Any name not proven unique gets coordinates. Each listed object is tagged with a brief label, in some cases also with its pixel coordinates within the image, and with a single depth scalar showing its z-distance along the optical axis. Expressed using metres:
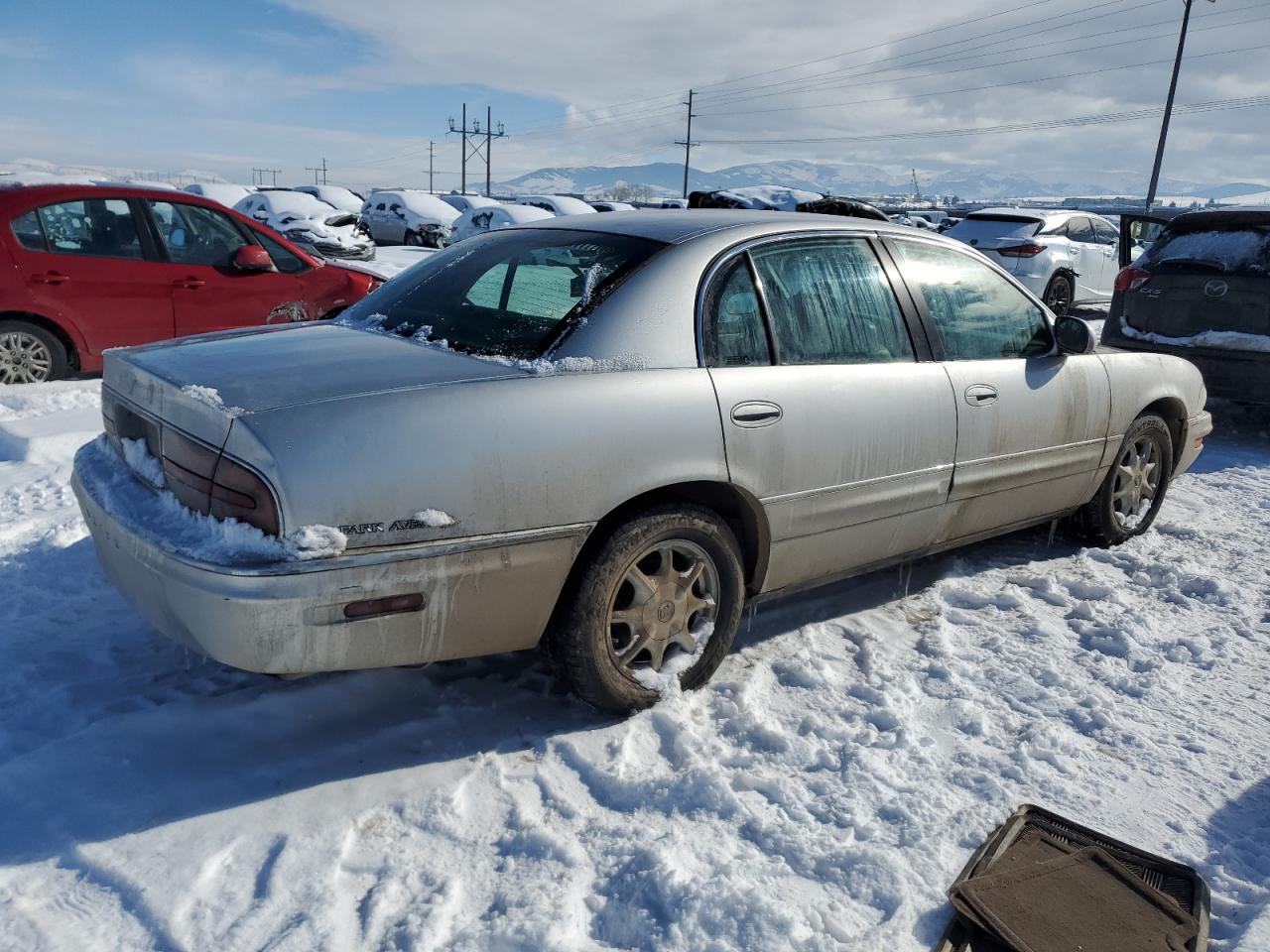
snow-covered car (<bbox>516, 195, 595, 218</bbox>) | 29.59
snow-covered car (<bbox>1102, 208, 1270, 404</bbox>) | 6.83
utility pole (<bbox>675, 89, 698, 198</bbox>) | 65.44
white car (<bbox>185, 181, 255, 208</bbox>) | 25.61
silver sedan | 2.37
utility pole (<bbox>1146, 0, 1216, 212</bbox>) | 31.08
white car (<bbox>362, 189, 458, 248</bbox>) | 24.31
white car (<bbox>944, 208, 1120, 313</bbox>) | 12.98
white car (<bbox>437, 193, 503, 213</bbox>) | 27.30
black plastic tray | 2.21
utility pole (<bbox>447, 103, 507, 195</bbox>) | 77.56
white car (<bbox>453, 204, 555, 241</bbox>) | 21.22
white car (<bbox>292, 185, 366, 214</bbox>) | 28.19
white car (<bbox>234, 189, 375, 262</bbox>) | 15.86
